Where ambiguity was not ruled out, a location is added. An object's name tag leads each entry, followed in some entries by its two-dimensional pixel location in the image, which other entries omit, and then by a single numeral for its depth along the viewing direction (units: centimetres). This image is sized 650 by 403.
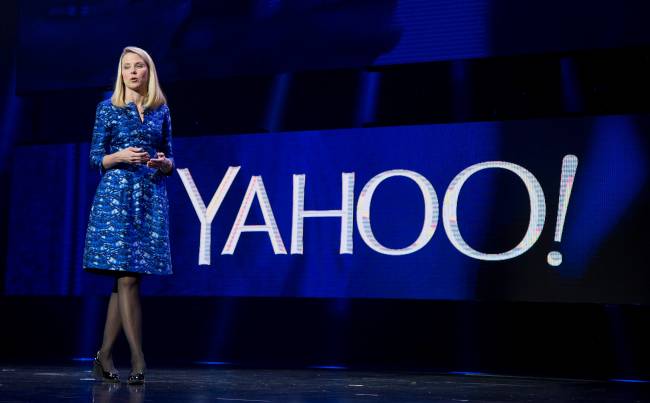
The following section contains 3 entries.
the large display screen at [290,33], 904
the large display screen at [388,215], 882
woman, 681
